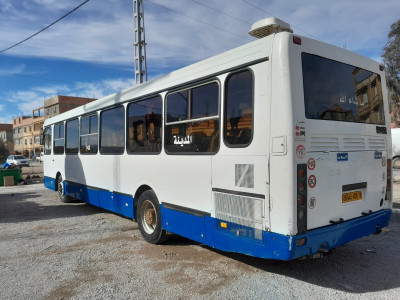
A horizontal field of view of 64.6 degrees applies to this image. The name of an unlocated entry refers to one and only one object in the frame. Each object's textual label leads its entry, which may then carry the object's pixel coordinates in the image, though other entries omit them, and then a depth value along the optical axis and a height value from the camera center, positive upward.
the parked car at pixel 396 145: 21.88 +0.51
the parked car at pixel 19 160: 36.65 -0.22
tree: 29.05 +8.28
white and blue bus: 3.46 +0.07
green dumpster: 16.94 -0.82
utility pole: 15.22 +5.58
